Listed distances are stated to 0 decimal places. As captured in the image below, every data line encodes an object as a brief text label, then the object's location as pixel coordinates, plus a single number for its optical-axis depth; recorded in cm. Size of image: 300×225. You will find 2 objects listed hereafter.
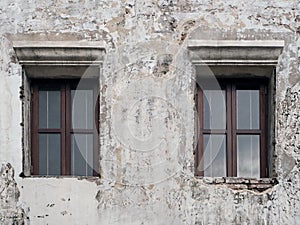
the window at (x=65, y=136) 1350
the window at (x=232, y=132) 1349
